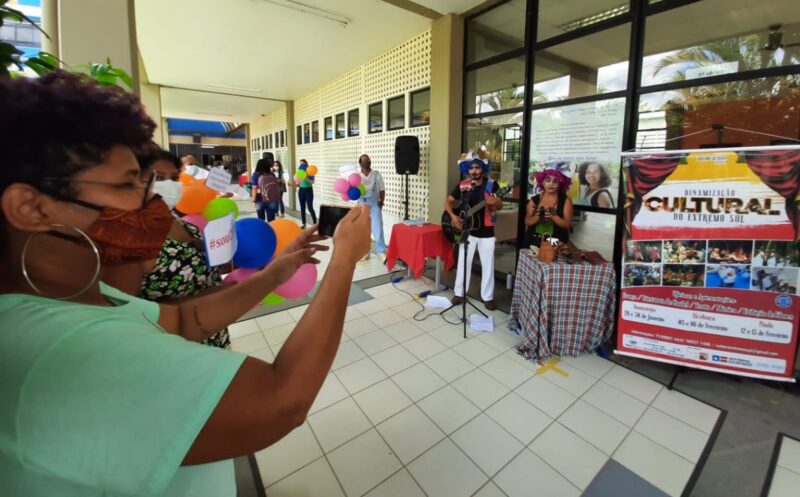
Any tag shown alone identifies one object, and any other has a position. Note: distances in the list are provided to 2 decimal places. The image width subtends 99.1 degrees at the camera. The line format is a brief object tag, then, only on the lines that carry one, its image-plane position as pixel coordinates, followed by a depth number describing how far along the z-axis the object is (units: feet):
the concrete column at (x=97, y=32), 8.69
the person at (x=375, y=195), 18.71
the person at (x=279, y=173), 28.94
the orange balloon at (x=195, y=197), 5.84
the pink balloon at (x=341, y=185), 18.04
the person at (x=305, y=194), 25.42
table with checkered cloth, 8.98
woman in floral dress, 4.37
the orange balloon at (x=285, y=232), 6.30
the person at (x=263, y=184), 20.11
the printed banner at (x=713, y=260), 7.25
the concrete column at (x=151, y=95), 30.17
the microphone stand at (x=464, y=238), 11.30
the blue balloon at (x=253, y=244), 5.52
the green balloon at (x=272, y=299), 5.83
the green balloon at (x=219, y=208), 5.79
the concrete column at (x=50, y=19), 8.52
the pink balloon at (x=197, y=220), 5.86
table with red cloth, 12.88
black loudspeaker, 17.47
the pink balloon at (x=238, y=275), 5.75
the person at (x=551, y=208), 10.78
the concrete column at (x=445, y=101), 15.67
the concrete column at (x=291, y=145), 37.04
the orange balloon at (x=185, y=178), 6.65
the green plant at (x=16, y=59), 3.10
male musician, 12.11
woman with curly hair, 1.29
